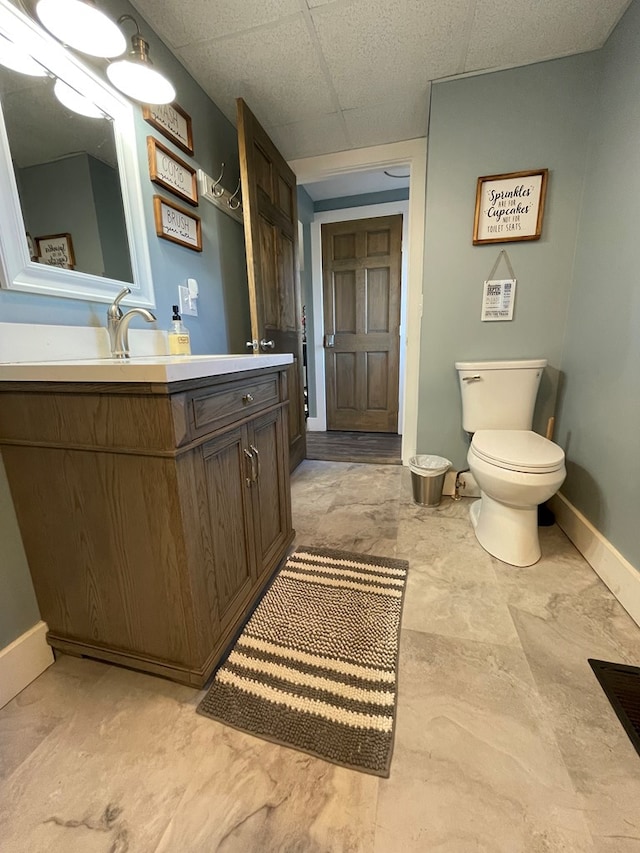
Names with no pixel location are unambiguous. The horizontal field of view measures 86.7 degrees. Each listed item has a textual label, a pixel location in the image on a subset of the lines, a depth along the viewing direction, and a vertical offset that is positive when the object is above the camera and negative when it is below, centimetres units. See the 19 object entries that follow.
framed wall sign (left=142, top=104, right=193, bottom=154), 135 +90
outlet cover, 158 +18
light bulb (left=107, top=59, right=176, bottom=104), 110 +85
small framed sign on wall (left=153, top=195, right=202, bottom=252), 142 +51
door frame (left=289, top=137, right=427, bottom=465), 221 +105
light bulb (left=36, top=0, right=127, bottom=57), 91 +86
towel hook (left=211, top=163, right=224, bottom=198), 177 +78
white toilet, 129 -47
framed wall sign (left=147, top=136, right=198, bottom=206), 136 +71
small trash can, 191 -78
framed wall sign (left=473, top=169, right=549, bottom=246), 169 +64
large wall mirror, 90 +49
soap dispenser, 141 +1
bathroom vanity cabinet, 75 -40
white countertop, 67 -6
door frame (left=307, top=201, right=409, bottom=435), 312 +56
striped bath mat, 81 -92
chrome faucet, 111 +5
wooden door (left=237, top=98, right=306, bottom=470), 166 +51
